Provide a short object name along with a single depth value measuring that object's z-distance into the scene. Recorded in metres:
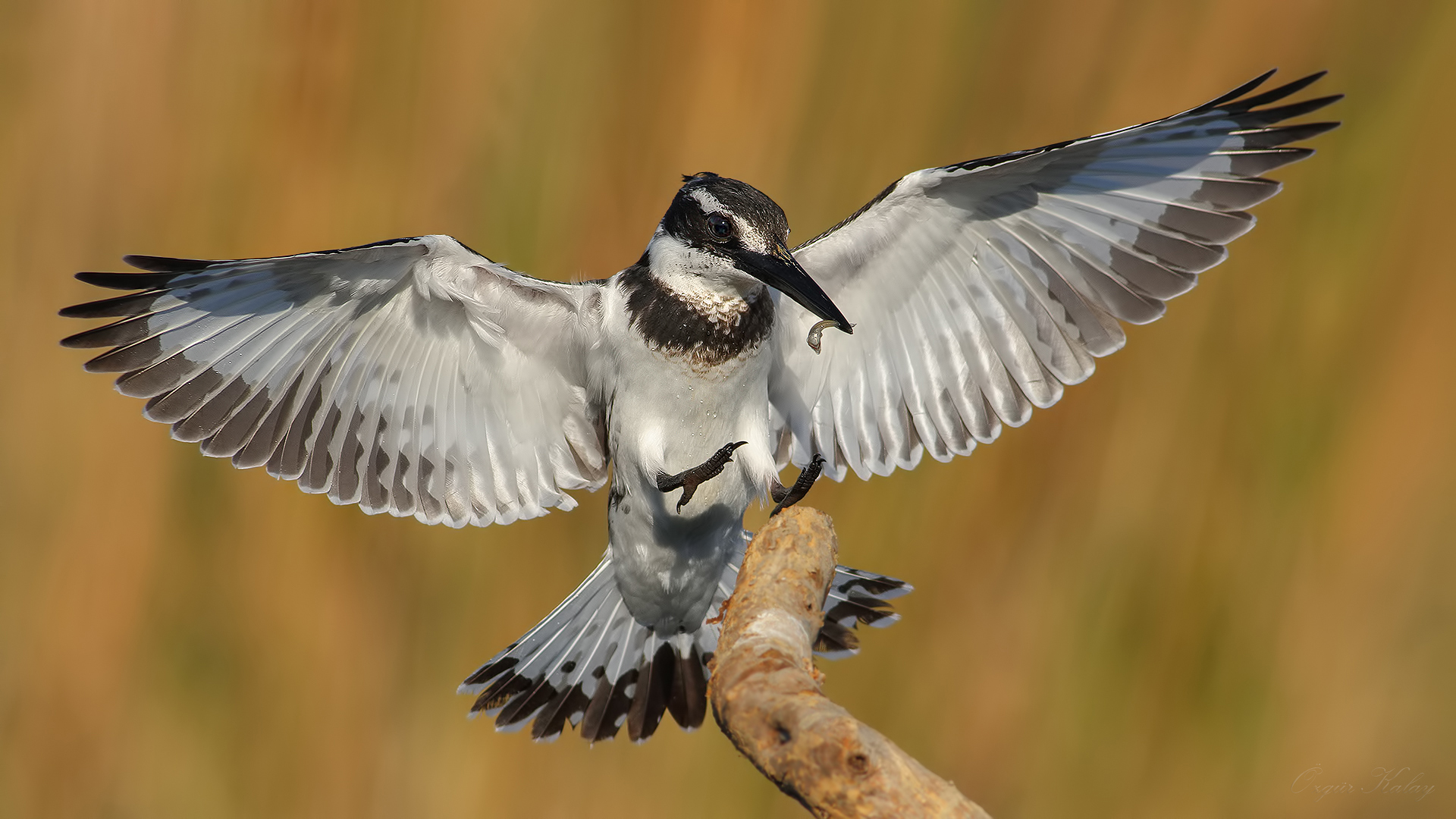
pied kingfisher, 9.71
